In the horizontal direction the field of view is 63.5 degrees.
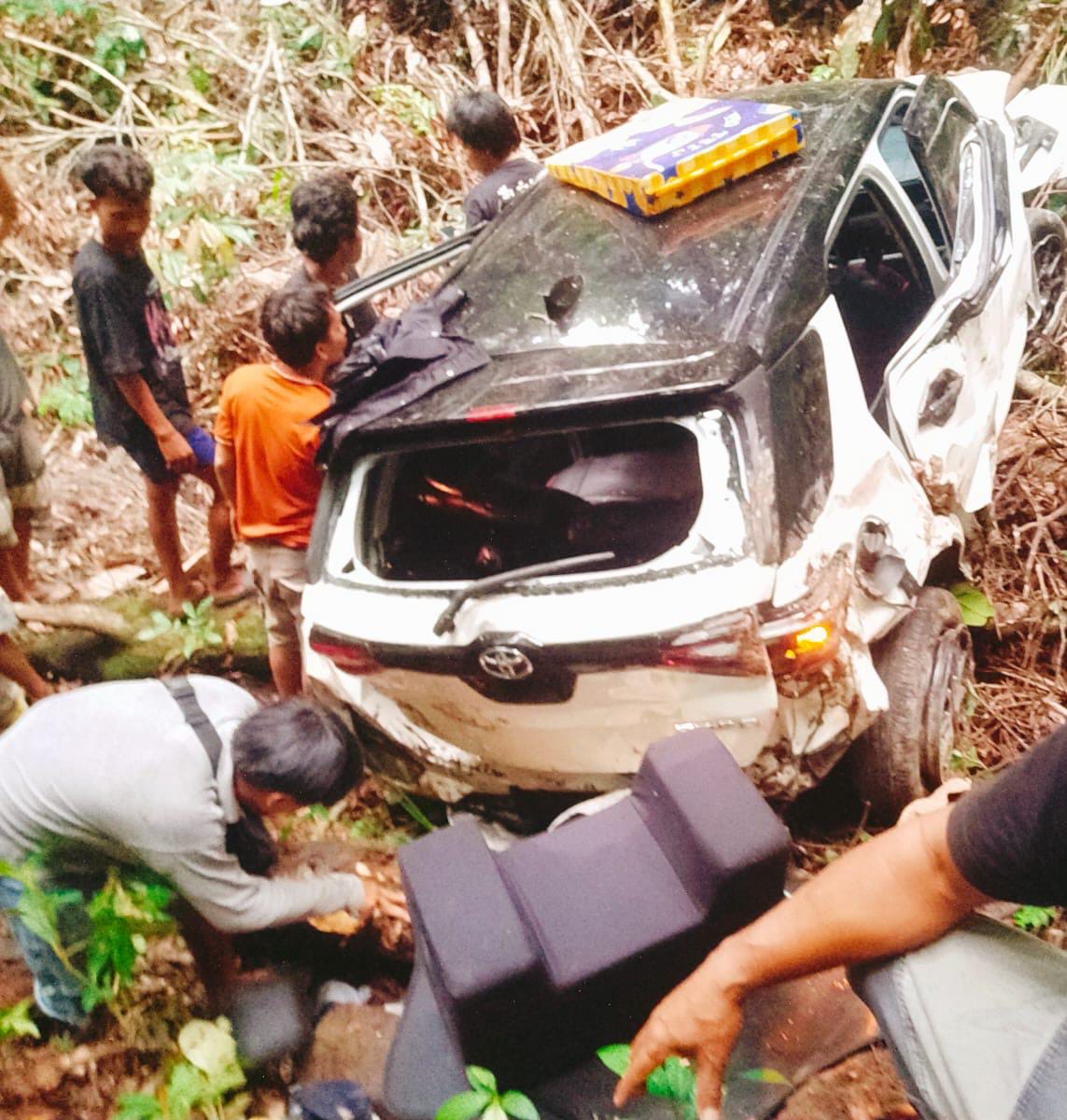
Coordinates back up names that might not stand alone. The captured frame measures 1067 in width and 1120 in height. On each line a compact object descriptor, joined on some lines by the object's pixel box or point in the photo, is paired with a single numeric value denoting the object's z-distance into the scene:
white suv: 1.90
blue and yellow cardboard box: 2.53
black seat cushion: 1.44
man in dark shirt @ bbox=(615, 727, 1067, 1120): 1.19
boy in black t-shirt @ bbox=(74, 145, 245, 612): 2.86
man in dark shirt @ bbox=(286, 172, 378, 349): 3.07
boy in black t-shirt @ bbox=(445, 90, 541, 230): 3.73
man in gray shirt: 1.85
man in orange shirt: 2.61
